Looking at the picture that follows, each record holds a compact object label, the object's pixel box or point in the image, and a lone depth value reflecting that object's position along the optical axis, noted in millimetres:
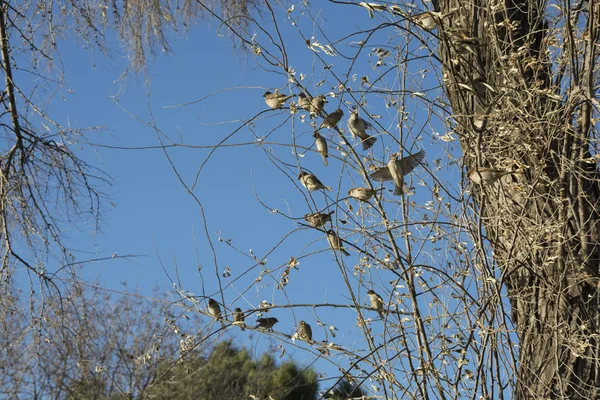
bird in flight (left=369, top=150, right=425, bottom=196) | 5066
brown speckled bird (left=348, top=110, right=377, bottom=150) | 5211
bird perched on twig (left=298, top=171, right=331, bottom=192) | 5199
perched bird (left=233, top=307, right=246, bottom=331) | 5215
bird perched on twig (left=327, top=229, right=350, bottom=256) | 5177
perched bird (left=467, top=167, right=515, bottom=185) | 4711
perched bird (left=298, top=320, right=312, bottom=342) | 5184
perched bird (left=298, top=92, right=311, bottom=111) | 5133
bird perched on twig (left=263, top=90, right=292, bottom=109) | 5203
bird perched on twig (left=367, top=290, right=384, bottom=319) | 5234
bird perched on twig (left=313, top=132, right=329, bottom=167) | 5312
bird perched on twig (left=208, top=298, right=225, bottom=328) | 5379
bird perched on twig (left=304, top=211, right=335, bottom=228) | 5172
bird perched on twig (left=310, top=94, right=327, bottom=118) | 5086
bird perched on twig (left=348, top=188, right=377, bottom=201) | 5141
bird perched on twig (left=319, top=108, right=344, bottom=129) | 5160
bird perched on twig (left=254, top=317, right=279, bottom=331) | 5270
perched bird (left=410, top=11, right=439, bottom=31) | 4996
